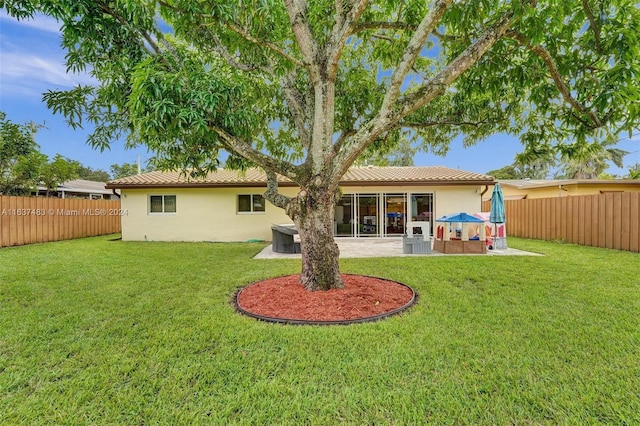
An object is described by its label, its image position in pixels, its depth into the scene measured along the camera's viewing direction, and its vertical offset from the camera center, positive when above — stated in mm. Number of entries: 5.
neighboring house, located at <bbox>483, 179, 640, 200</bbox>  16547 +1319
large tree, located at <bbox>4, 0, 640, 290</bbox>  4008 +2175
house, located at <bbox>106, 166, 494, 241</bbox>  14211 +462
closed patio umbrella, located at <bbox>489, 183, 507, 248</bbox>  10406 +58
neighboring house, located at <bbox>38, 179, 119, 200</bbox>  24833 +1714
